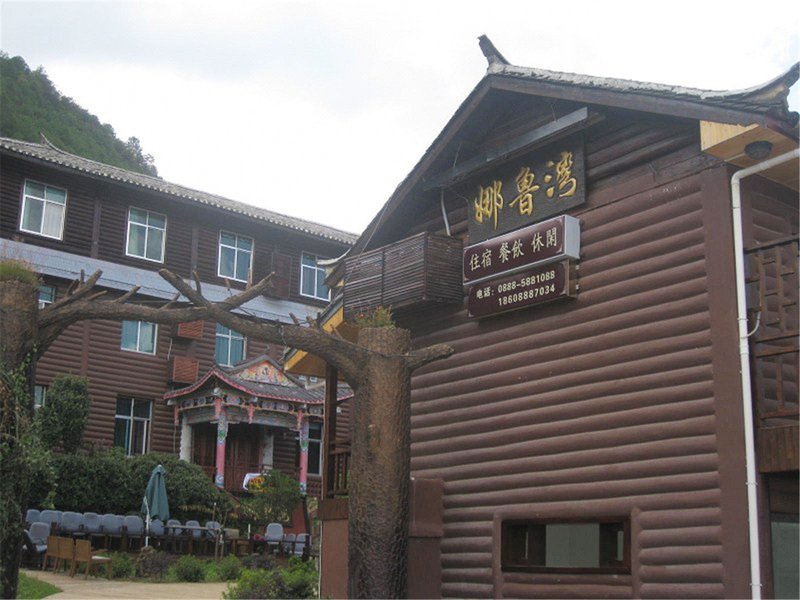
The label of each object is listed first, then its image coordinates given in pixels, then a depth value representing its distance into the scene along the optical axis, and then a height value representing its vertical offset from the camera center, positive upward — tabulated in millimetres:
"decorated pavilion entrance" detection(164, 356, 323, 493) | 29156 +3014
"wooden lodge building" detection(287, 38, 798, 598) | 9008 +1952
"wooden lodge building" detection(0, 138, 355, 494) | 28219 +6417
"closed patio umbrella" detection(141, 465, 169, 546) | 20656 +485
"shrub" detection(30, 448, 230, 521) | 23953 +878
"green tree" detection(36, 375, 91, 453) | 25141 +2631
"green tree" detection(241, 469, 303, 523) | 24391 +606
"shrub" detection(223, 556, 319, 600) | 11772 -686
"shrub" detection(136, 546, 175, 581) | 17391 -701
